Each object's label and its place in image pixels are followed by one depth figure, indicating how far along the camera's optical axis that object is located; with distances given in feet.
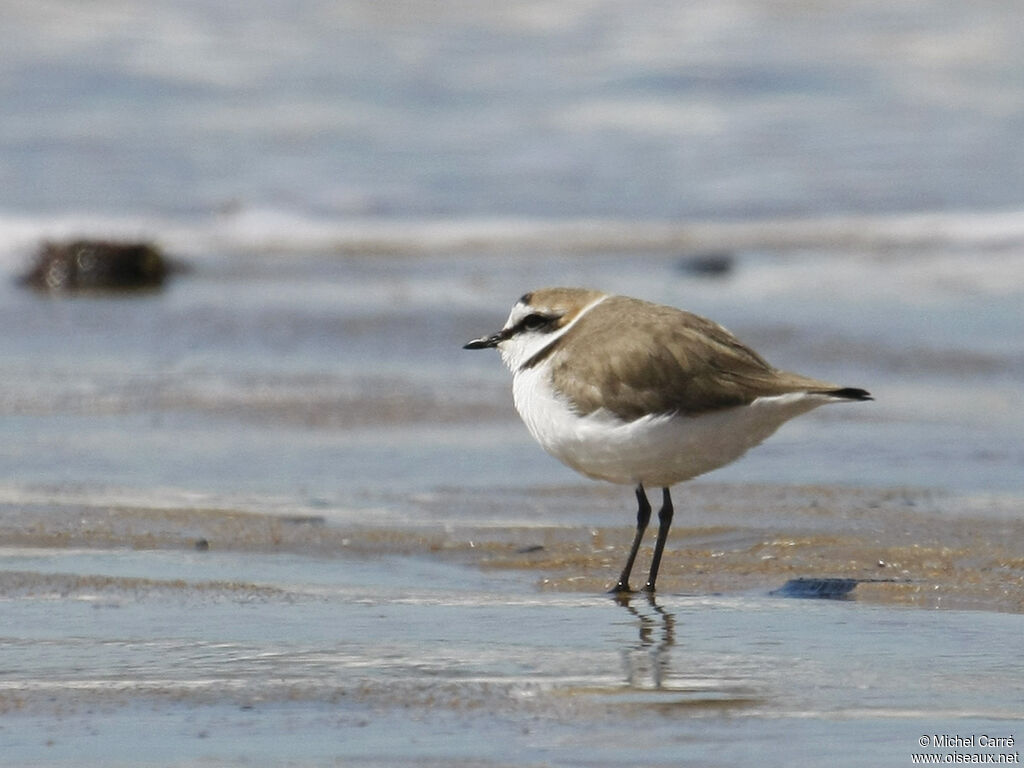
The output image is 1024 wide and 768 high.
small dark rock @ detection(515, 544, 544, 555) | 36.09
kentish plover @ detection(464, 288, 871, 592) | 31.99
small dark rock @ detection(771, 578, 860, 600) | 32.04
